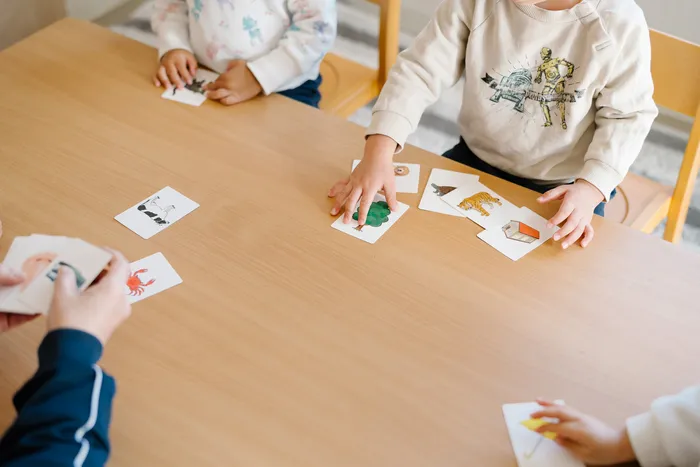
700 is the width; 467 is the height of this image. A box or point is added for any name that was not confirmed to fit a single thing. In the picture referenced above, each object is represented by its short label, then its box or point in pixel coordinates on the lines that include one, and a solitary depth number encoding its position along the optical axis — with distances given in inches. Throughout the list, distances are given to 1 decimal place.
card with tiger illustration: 50.8
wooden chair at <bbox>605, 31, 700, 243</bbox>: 59.7
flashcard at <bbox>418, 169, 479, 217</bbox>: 51.5
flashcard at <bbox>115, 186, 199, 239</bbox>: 50.1
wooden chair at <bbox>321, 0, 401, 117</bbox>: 76.3
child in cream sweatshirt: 51.9
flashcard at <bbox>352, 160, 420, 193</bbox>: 53.4
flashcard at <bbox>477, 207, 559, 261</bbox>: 48.6
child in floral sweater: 67.4
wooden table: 38.5
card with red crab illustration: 45.6
